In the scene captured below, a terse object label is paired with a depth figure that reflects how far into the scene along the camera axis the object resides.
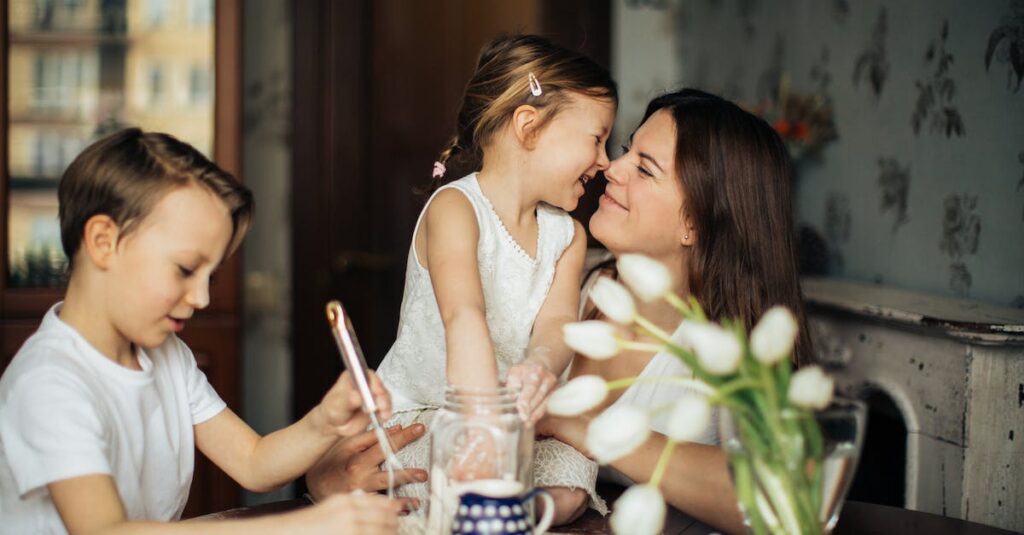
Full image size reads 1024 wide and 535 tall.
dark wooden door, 3.37
